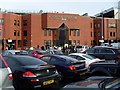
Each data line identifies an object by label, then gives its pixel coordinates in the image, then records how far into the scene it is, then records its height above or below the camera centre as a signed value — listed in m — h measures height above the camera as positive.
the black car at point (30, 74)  9.13 -1.05
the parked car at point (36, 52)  25.17 -1.10
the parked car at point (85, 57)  17.12 -1.04
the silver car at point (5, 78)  7.26 -0.93
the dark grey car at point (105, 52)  19.98 -0.88
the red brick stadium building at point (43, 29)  73.19 +2.61
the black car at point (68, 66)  12.67 -1.13
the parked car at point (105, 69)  10.39 -1.05
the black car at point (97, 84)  4.30 -0.70
